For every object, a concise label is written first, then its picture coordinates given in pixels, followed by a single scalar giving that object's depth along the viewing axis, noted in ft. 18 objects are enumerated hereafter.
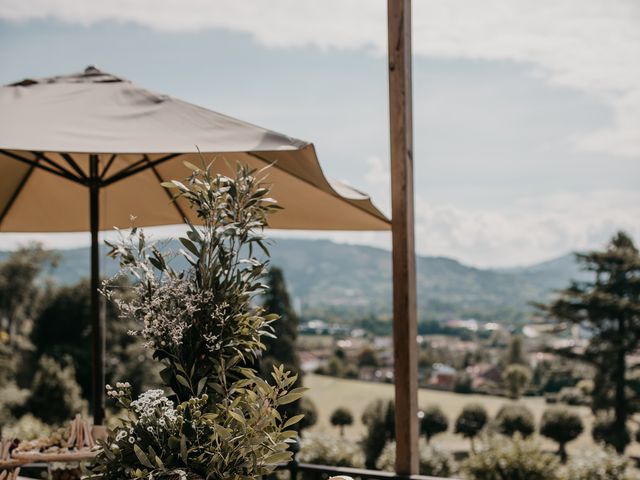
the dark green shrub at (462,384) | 126.52
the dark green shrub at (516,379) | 121.19
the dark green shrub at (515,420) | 112.57
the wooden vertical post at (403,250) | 9.55
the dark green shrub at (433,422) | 116.16
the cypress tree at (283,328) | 105.09
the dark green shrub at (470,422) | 115.75
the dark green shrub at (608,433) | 96.89
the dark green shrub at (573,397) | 100.73
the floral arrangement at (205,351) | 6.01
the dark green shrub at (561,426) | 104.27
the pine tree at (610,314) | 98.78
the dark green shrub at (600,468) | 66.64
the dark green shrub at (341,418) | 127.13
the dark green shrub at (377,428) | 107.14
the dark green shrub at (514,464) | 55.06
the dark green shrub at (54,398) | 89.52
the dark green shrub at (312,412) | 116.59
